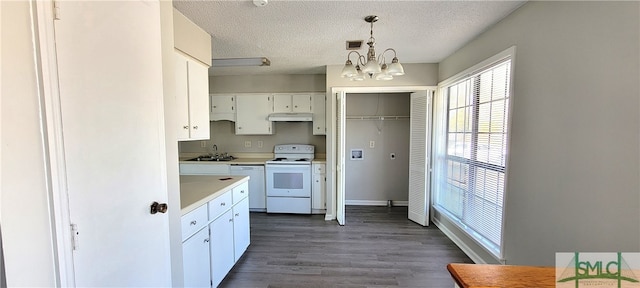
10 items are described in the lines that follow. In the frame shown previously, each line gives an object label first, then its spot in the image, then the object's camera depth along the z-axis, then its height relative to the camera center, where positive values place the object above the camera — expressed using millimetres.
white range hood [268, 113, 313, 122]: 4117 +242
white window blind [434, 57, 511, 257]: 2197 -201
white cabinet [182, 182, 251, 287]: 1713 -875
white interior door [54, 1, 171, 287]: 948 -23
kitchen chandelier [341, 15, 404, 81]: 2015 +517
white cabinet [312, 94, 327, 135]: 4184 +294
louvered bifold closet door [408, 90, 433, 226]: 3453 -372
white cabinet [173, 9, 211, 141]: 1944 +448
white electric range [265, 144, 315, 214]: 3975 -864
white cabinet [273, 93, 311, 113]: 4195 +486
